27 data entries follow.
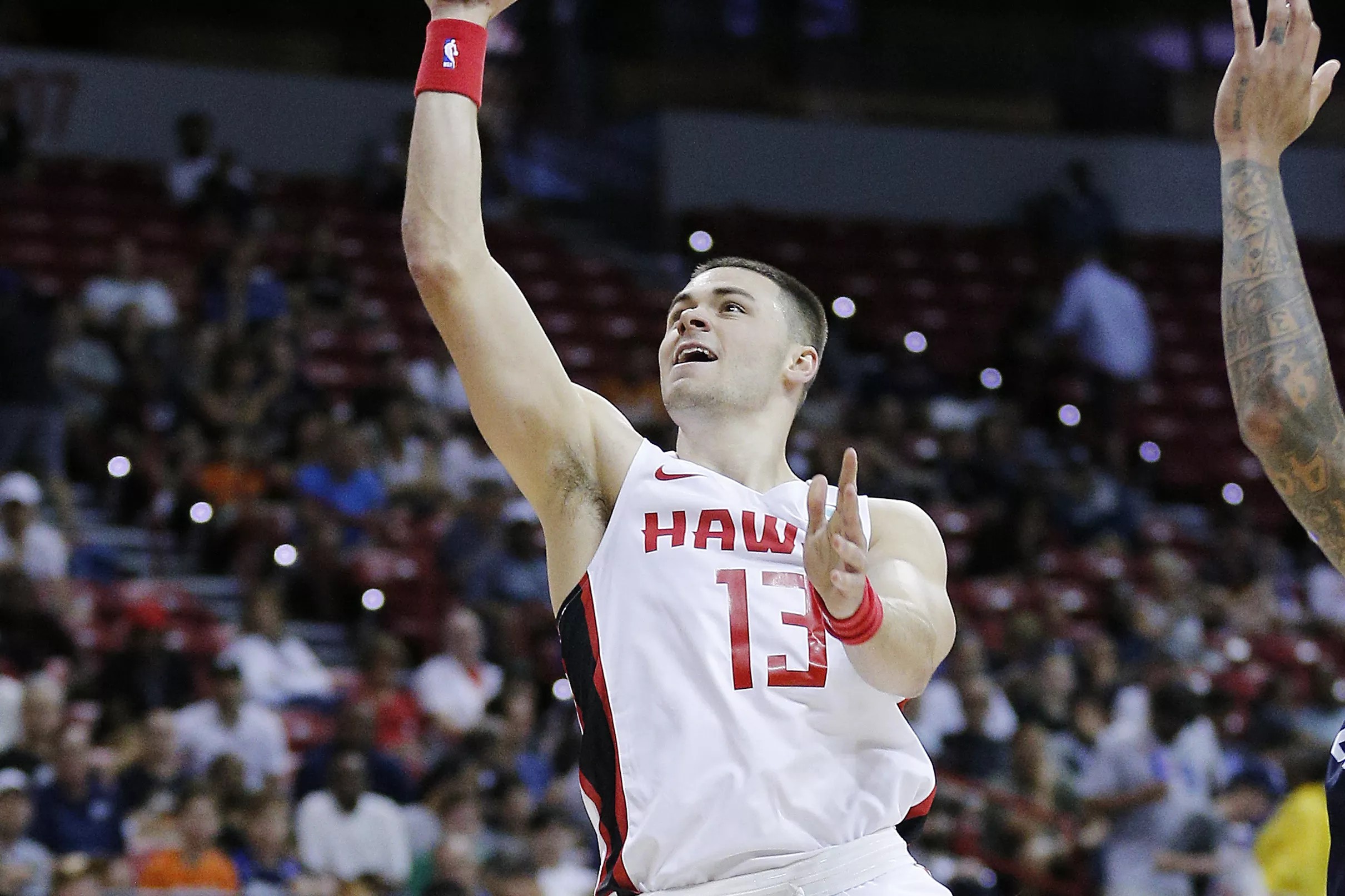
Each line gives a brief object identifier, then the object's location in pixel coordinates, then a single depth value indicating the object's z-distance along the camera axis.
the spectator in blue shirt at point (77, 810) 16.47
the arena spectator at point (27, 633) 19.02
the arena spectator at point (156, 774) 17.23
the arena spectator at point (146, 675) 18.89
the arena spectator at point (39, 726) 16.98
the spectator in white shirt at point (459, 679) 20.17
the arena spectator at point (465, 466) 24.61
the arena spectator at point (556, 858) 17.17
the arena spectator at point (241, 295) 26.50
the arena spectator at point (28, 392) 22.45
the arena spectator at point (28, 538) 20.48
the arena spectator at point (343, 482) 23.39
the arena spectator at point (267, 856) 16.69
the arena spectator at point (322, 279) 28.27
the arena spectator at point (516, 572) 22.55
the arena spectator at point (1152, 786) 19.44
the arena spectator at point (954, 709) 21.44
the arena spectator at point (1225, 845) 18.92
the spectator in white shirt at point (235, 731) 18.36
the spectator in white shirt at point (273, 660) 19.91
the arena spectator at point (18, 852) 15.46
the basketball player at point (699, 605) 6.65
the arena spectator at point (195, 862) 16.31
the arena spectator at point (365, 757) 18.12
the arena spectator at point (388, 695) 19.50
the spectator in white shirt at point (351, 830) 17.34
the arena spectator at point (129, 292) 25.64
